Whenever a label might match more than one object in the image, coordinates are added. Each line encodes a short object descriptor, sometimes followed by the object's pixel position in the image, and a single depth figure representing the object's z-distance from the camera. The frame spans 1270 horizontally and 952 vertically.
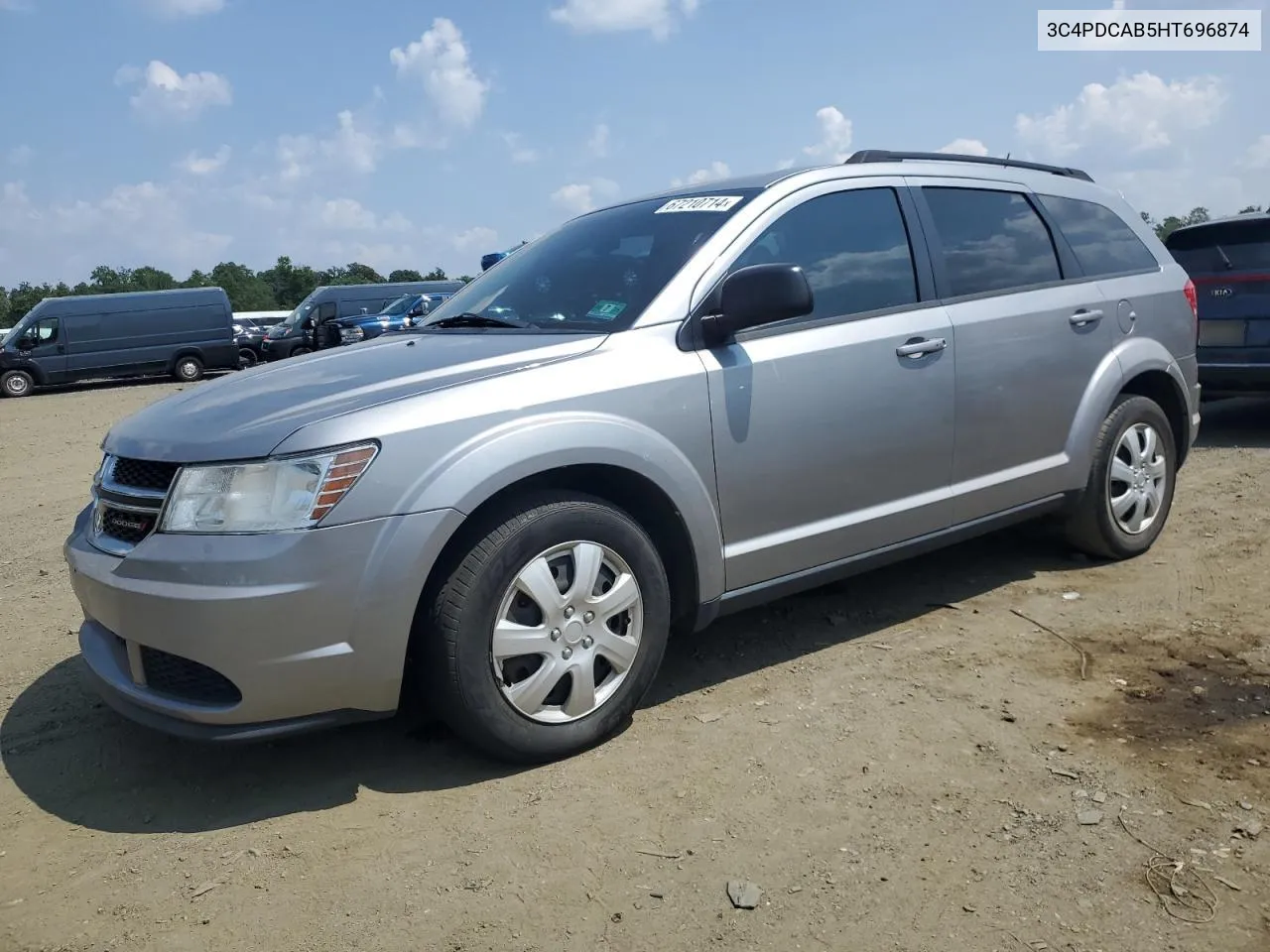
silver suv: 2.71
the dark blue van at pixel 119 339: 21.50
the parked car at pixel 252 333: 26.36
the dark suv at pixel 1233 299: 7.47
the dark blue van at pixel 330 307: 24.77
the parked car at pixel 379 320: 19.73
